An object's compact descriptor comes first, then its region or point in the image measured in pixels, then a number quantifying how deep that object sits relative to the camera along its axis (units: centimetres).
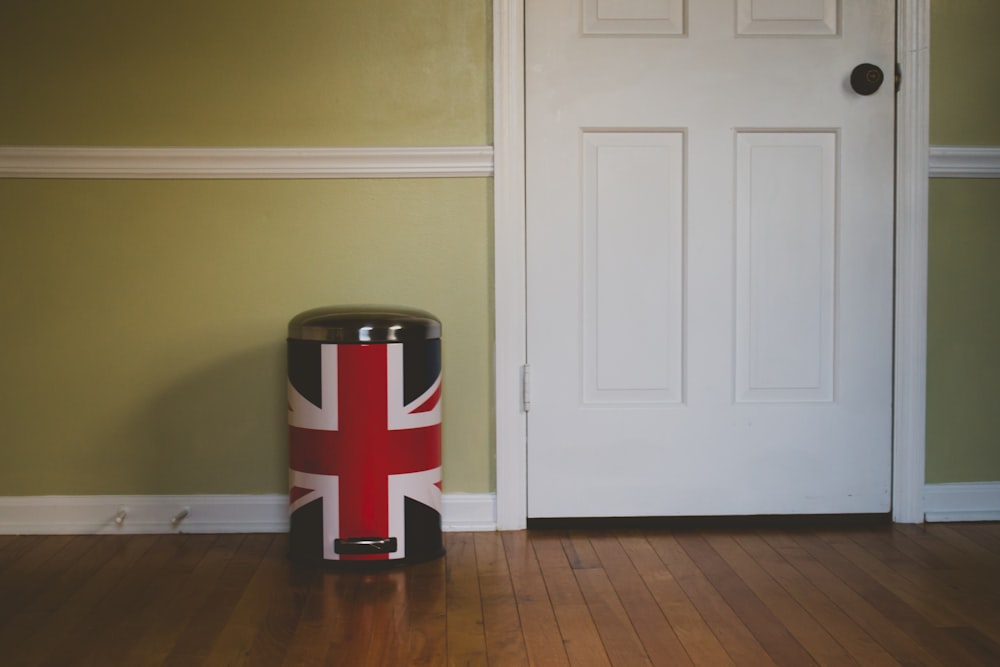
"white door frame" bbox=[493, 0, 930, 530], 248
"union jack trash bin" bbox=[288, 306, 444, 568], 219
